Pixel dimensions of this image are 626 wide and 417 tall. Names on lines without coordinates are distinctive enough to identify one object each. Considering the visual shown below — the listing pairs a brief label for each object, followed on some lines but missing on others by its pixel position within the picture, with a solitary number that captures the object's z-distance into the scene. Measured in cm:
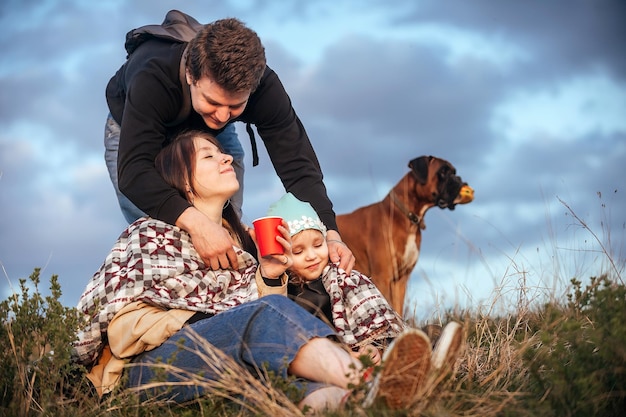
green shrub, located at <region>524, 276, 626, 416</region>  306
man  421
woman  326
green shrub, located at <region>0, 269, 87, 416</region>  369
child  411
